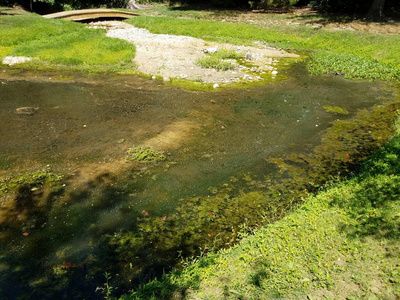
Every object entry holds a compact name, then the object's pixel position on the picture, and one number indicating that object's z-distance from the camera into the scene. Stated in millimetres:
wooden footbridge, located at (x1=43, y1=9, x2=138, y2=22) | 25047
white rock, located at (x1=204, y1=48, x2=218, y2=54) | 17350
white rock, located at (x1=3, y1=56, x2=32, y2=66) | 15773
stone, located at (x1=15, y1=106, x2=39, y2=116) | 10862
